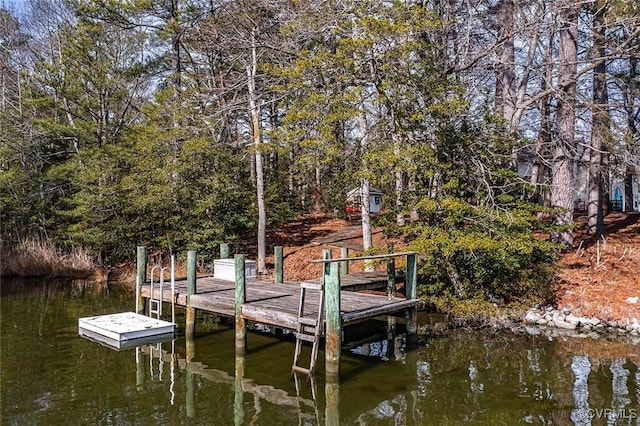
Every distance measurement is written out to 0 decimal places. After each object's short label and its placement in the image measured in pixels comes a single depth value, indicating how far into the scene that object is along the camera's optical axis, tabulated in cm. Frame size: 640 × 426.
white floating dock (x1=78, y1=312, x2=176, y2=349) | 847
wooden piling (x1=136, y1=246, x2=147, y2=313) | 1073
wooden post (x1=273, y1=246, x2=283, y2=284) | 1100
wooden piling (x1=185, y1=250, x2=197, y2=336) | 938
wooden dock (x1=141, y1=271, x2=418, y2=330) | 770
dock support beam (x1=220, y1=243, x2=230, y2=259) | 1187
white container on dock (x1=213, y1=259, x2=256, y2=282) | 1070
